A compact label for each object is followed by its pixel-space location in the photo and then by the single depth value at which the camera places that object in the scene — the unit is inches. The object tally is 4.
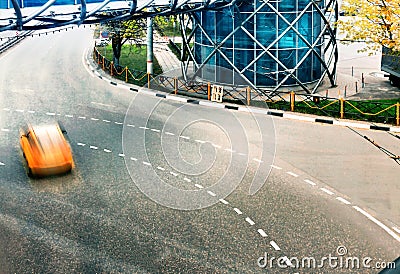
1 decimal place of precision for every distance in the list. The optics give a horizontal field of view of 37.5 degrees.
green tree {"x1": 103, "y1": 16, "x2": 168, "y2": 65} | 1530.5
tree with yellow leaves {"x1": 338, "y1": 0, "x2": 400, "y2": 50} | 1095.6
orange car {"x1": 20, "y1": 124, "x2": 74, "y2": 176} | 747.4
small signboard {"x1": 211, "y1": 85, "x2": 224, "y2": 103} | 1197.7
